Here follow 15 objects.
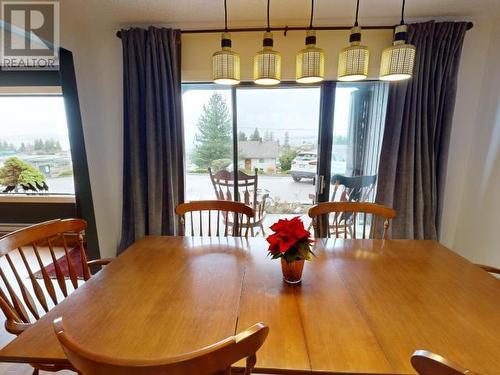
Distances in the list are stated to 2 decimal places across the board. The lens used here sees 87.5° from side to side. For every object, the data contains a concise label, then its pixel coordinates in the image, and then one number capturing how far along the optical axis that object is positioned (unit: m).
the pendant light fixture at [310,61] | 1.24
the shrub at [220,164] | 2.76
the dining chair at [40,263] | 1.02
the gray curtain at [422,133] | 2.20
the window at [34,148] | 3.57
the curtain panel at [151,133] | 2.33
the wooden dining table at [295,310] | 0.79
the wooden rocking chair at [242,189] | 2.71
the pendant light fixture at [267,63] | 1.25
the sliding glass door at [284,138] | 2.57
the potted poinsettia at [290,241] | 1.08
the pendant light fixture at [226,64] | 1.28
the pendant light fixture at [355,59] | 1.20
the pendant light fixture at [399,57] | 1.16
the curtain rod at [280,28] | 2.25
